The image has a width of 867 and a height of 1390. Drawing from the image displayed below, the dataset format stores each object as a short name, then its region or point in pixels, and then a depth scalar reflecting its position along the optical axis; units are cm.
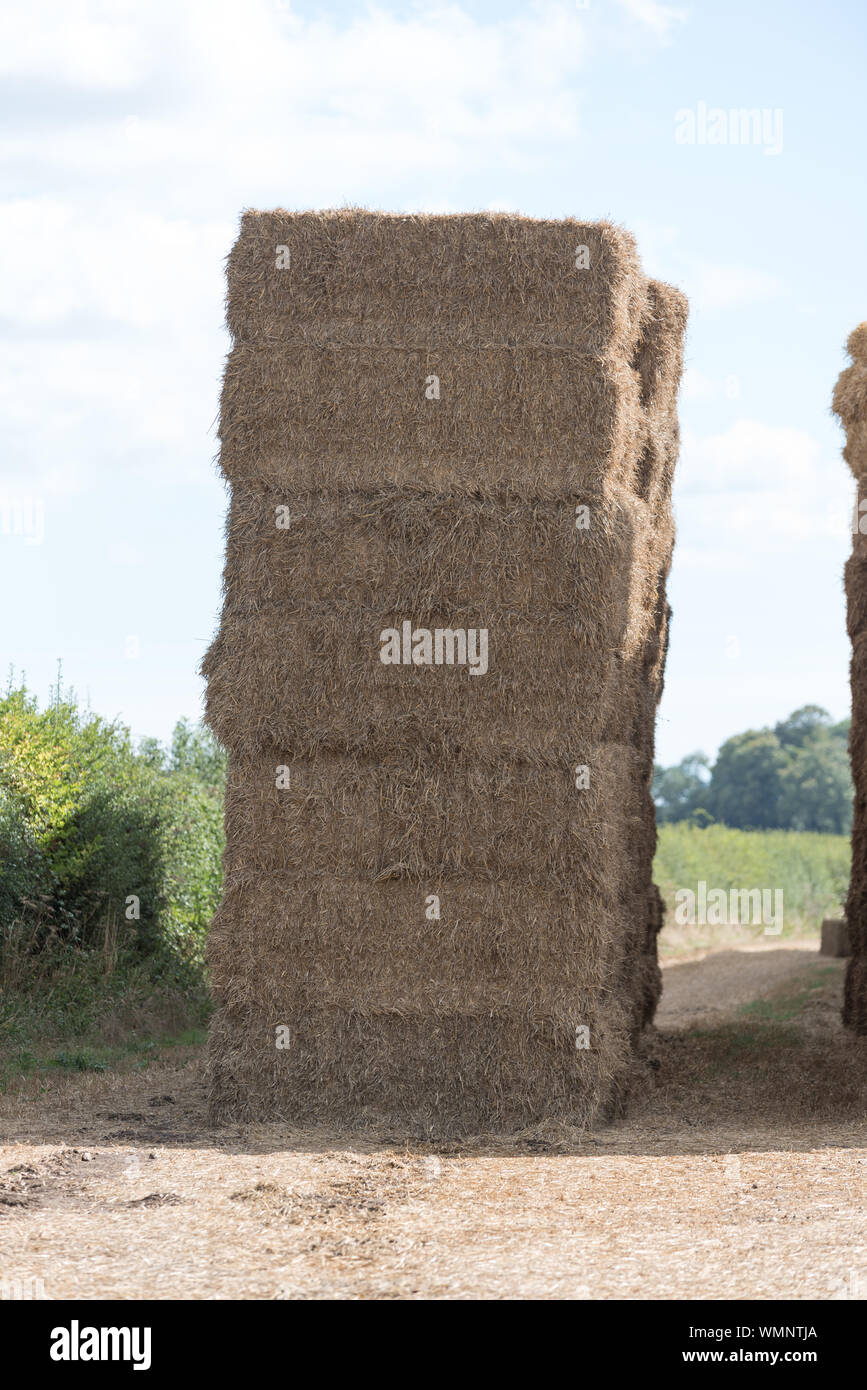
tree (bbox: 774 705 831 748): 6888
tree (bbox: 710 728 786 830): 6322
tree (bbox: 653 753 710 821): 7088
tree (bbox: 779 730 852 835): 6178
